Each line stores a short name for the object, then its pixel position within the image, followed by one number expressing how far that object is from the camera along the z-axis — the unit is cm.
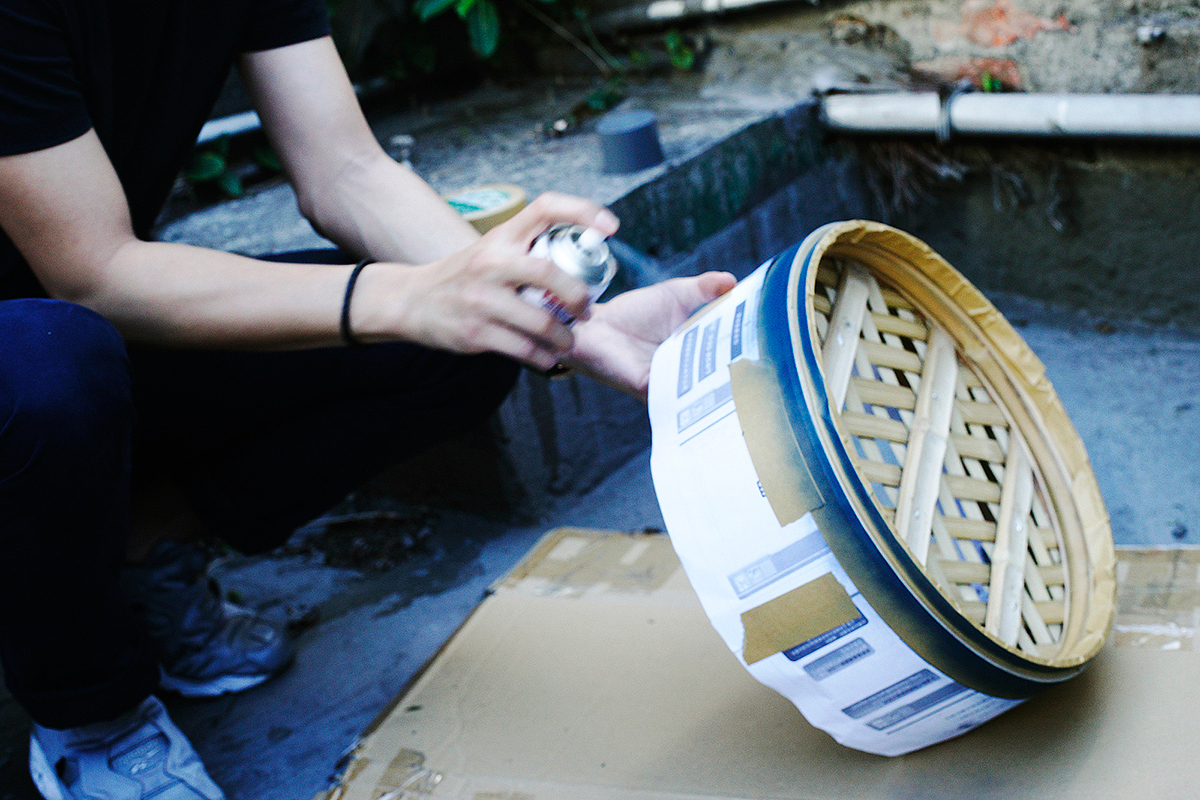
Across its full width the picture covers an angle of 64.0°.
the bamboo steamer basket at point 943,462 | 71
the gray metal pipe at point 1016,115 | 172
